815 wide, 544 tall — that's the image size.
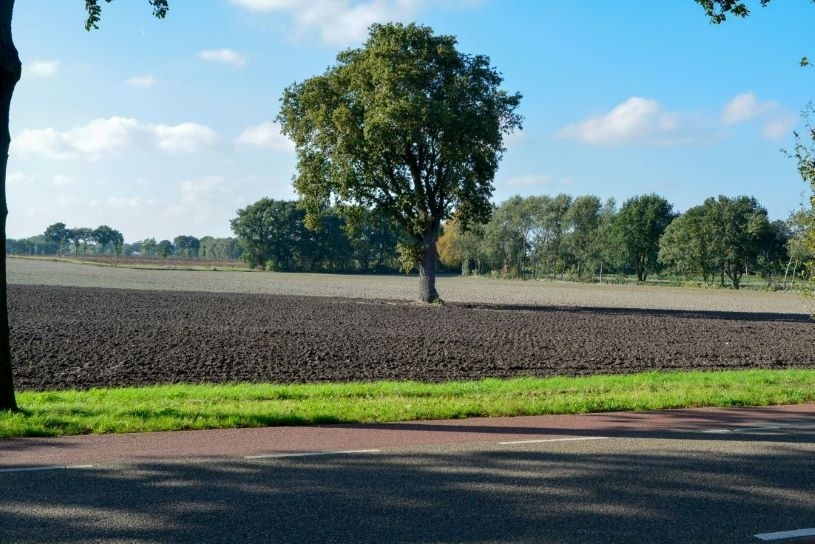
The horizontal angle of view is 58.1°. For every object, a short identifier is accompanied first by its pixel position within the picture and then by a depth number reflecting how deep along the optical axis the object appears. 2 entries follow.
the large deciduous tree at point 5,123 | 11.21
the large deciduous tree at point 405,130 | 40.88
